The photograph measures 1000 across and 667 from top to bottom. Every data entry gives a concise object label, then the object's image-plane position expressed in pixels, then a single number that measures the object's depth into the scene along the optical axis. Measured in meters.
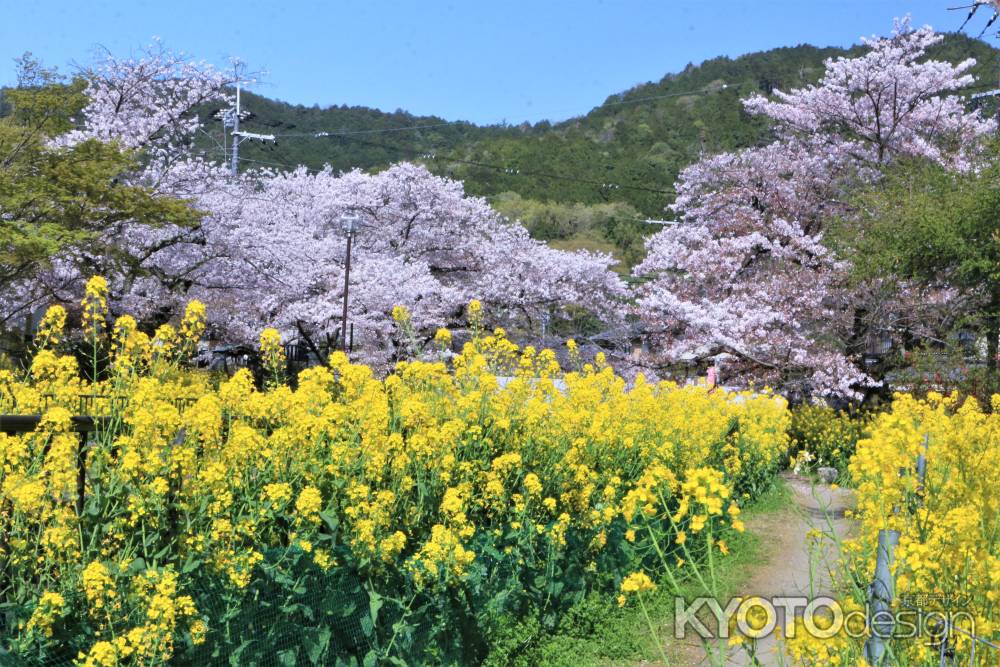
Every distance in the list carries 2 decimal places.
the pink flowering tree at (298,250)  19.36
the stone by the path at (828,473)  13.46
